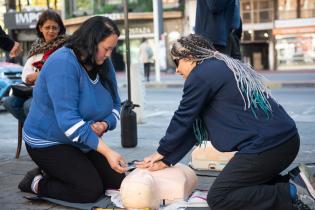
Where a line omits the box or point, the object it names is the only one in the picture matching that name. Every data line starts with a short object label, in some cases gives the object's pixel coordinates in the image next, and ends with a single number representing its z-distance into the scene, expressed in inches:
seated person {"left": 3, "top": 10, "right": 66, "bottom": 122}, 210.7
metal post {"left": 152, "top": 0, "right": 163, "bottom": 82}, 866.1
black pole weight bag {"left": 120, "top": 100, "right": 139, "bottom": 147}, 254.1
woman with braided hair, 133.9
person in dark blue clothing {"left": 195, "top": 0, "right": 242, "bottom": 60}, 185.6
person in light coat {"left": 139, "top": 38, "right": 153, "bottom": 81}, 909.8
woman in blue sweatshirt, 150.8
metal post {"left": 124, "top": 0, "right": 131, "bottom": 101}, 261.0
